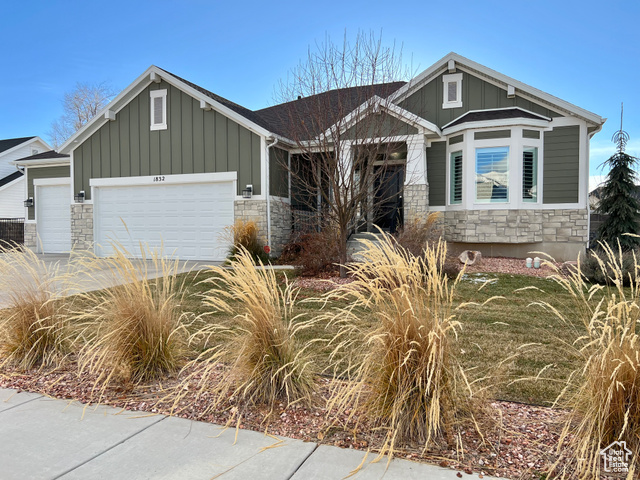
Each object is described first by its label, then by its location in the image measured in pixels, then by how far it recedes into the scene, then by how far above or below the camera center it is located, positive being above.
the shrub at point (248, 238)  10.95 -0.48
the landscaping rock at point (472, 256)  9.97 -0.84
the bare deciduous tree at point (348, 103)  7.56 +2.05
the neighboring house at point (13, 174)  22.64 +2.51
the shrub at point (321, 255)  8.44 -0.69
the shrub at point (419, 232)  8.49 -0.29
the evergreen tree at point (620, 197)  11.97 +0.62
